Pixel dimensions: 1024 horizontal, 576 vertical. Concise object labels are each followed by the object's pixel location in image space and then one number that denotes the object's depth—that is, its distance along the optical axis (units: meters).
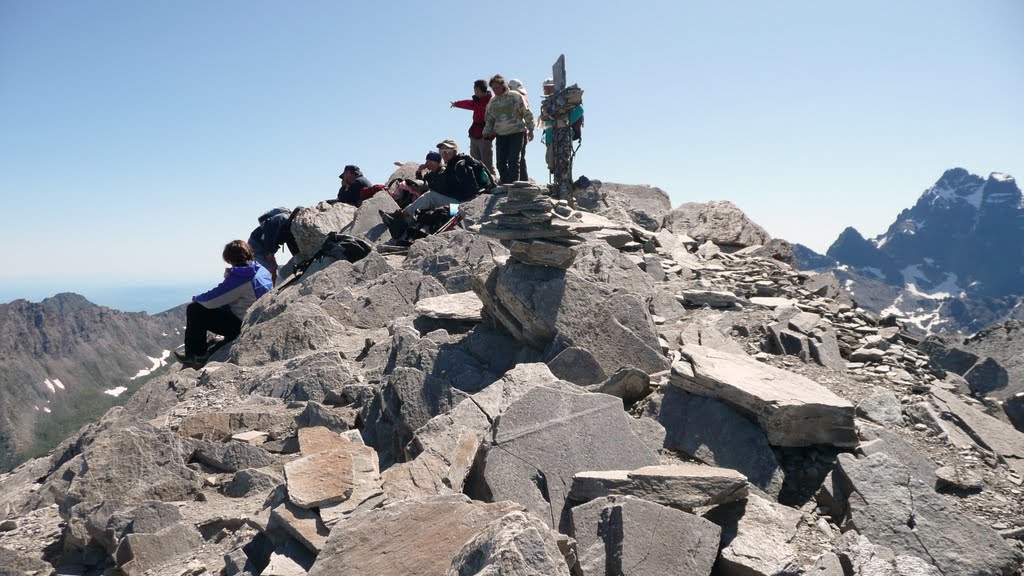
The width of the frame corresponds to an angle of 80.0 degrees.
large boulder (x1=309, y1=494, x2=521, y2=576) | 3.32
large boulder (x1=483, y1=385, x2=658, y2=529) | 4.27
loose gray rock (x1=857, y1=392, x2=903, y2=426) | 5.50
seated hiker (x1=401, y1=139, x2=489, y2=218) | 13.38
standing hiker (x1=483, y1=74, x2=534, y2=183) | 12.27
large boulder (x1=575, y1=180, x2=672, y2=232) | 14.28
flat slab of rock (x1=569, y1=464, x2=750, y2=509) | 3.93
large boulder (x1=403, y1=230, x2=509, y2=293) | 9.73
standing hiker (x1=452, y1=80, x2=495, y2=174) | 14.00
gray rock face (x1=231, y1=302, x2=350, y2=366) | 8.34
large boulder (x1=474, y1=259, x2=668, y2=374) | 6.30
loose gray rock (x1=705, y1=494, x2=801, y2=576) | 3.62
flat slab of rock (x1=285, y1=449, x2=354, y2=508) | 4.10
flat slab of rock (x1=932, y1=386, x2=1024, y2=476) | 5.35
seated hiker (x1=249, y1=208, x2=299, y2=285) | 13.82
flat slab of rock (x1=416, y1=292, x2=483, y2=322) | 7.79
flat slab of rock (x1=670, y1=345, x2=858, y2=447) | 4.88
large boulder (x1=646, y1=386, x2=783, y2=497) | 4.72
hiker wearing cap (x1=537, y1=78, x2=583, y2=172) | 13.55
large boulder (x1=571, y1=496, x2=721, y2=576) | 3.58
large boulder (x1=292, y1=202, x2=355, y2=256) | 13.28
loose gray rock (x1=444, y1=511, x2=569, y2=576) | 2.58
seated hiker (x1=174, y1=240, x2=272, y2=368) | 8.96
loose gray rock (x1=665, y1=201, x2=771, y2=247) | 13.77
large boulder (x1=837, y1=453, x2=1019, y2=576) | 3.89
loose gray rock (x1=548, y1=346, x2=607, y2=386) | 5.98
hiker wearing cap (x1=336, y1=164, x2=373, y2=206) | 15.70
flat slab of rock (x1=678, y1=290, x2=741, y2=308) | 8.55
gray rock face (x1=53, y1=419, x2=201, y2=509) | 5.29
